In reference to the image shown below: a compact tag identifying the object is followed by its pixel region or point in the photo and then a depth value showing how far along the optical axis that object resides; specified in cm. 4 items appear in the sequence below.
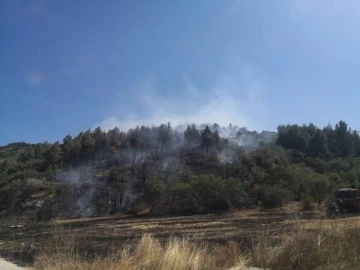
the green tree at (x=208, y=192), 5062
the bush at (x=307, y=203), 4253
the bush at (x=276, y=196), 4731
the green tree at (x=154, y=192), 5419
